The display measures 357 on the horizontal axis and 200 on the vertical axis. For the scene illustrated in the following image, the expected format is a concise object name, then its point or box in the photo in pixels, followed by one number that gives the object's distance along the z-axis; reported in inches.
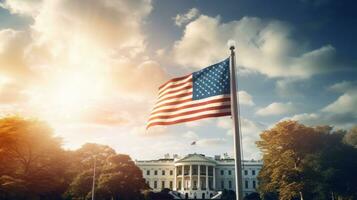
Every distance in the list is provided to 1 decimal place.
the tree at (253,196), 3294.8
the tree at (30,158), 1559.1
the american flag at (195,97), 454.0
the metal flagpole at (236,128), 365.7
